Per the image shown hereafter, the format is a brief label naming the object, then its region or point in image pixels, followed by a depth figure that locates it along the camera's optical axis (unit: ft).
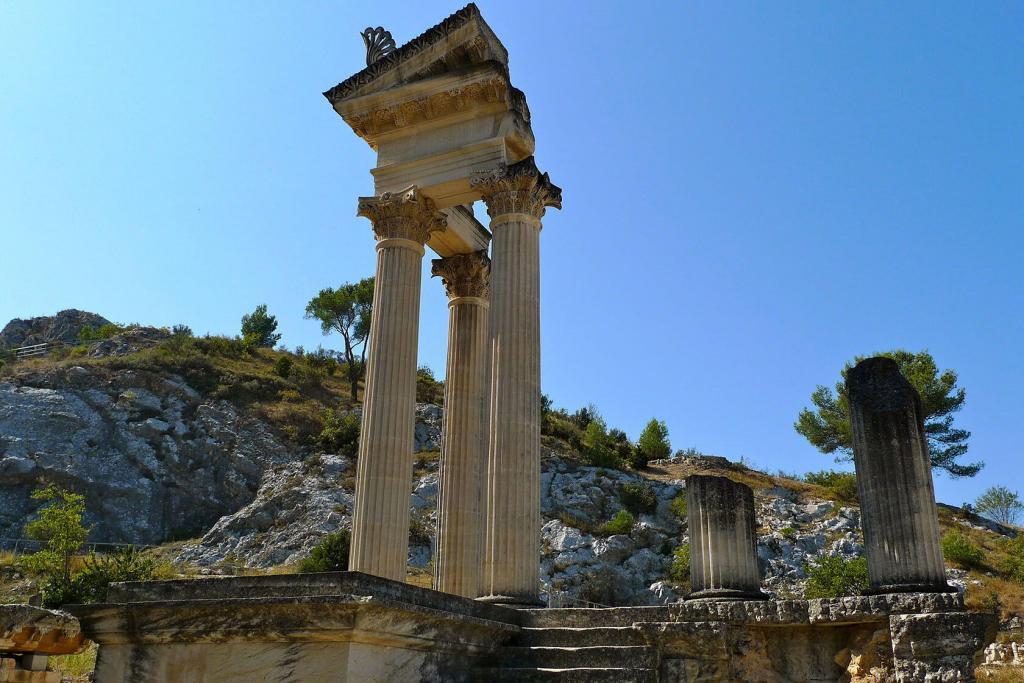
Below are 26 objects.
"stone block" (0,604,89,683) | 28.63
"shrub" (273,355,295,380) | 191.83
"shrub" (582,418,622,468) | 154.10
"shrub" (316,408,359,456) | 153.28
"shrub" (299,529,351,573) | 97.29
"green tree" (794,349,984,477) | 154.10
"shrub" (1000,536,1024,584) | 115.14
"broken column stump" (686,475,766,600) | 33.14
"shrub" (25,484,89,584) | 95.96
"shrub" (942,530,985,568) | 118.01
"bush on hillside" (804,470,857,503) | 150.92
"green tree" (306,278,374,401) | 214.07
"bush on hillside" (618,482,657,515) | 136.36
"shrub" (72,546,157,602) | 78.59
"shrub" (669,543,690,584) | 113.09
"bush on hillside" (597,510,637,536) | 124.98
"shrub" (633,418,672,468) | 175.88
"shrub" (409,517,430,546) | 118.51
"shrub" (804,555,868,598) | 97.45
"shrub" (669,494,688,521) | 134.36
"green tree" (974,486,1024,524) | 191.42
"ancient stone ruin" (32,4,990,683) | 23.12
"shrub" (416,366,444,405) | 176.76
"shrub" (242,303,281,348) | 260.42
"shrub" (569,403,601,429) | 204.54
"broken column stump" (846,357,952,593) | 28.40
